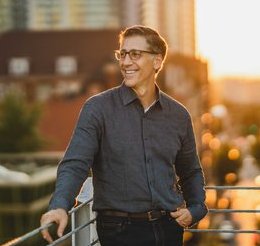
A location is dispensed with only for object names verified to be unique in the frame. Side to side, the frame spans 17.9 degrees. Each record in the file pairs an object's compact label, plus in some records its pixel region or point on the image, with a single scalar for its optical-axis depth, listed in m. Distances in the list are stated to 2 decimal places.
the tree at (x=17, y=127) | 51.00
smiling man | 3.45
